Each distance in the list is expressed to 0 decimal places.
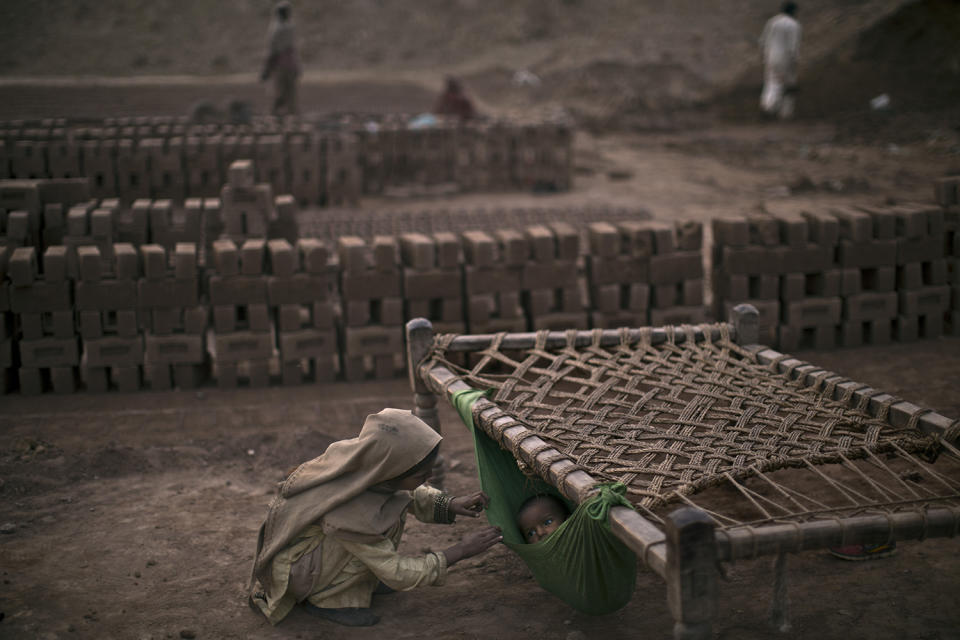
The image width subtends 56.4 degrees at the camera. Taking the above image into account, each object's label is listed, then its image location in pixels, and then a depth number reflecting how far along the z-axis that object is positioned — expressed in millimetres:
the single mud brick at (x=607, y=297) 6297
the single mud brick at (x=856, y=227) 6320
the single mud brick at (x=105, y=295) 5754
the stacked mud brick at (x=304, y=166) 11211
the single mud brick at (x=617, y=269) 6258
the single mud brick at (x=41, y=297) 5723
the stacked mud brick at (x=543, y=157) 12914
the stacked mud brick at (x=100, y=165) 10211
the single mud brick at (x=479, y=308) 6133
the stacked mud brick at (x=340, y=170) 11484
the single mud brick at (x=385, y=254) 5969
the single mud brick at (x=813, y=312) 6434
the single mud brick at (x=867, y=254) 6375
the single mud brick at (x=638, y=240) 6242
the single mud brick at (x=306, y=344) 6035
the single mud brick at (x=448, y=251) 6031
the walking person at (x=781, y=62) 17594
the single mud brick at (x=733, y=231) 6238
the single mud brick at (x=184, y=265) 5844
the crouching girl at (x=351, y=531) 3303
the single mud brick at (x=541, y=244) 6121
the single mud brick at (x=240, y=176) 6875
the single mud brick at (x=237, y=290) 5867
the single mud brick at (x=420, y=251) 5992
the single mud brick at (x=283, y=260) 5898
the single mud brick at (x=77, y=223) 6273
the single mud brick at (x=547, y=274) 6188
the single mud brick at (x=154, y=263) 5805
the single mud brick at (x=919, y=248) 6441
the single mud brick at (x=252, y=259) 5883
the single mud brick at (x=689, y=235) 6352
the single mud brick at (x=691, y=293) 6434
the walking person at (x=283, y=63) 14197
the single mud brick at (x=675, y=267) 6320
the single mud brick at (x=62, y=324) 5785
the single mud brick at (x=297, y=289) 5930
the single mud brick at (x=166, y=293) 5820
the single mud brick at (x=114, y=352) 5848
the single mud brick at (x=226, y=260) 5840
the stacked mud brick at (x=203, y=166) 10375
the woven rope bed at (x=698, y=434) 2758
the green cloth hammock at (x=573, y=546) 3057
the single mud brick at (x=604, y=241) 6184
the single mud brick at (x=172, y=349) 5904
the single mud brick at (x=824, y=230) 6305
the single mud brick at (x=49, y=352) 5797
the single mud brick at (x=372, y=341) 6082
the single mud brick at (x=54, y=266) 5723
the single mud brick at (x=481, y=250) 6035
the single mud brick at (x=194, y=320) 5902
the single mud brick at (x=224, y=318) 5910
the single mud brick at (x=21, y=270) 5656
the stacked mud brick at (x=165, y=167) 10336
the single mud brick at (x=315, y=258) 5949
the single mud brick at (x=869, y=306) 6504
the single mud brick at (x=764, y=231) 6275
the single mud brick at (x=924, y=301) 6559
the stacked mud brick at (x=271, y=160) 10852
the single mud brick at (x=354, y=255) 5961
